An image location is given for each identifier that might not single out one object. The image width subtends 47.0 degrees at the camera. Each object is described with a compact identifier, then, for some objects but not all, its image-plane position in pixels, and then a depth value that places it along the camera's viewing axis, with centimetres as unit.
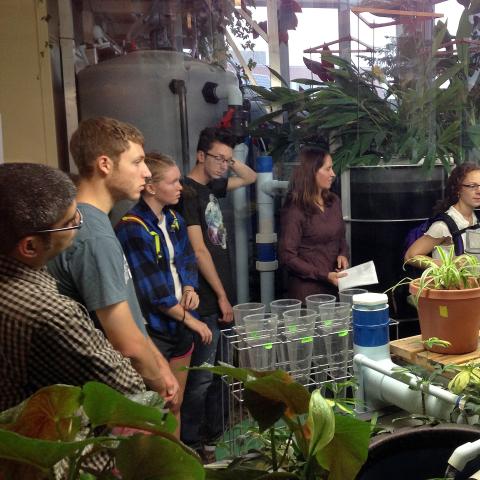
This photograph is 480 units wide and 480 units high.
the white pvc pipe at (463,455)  61
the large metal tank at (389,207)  274
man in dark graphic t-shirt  240
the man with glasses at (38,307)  99
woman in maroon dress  264
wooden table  118
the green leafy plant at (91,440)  44
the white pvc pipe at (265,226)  295
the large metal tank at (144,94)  270
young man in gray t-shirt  145
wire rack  127
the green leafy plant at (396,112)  286
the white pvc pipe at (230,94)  288
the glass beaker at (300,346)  129
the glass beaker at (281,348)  128
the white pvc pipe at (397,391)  93
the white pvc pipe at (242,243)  294
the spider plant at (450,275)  123
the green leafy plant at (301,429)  55
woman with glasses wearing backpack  249
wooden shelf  276
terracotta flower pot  120
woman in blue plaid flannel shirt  206
